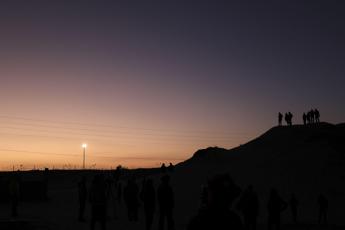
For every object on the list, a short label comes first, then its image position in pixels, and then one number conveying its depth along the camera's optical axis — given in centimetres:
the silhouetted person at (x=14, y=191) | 2169
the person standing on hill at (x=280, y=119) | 7375
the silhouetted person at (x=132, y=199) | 2141
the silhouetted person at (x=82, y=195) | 2051
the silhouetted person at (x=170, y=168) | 6248
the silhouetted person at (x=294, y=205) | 2883
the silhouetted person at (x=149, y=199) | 1559
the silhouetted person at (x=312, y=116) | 7148
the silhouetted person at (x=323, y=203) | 2938
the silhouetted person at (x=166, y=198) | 1487
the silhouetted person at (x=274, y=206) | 1847
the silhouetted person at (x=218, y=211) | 444
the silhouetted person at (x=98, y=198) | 1475
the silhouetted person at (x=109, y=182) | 2428
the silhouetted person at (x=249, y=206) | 1723
